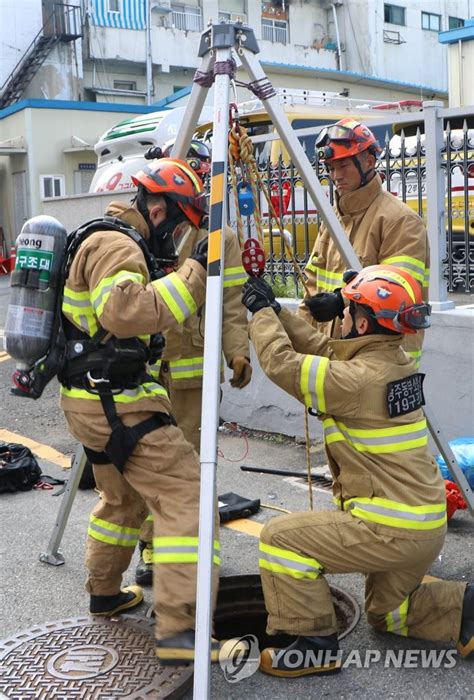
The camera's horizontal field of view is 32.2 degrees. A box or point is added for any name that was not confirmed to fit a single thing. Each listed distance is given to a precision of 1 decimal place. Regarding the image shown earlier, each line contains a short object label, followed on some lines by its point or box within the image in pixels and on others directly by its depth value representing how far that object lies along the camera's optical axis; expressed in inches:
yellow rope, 139.9
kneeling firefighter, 119.7
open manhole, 145.8
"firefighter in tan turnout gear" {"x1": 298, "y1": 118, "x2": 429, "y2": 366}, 151.3
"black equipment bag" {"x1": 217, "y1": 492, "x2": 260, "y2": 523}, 187.9
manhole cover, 119.5
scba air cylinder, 129.0
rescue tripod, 108.3
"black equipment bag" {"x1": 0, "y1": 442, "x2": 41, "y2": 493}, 213.5
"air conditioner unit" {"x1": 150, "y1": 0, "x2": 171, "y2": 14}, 1139.9
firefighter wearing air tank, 120.1
